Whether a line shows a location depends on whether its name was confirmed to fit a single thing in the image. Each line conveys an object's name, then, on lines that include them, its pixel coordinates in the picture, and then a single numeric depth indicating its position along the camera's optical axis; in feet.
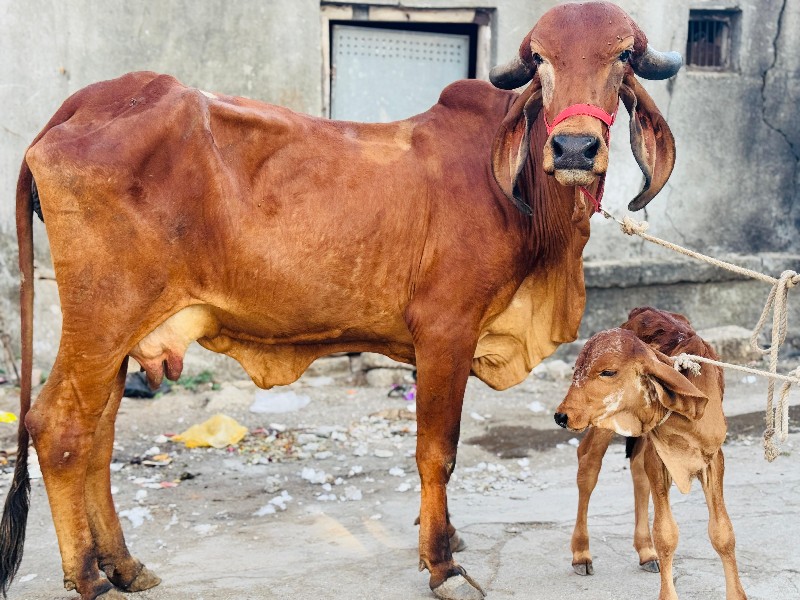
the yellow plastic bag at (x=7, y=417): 20.97
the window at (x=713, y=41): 26.68
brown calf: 11.62
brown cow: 12.29
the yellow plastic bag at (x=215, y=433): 20.06
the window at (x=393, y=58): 24.41
